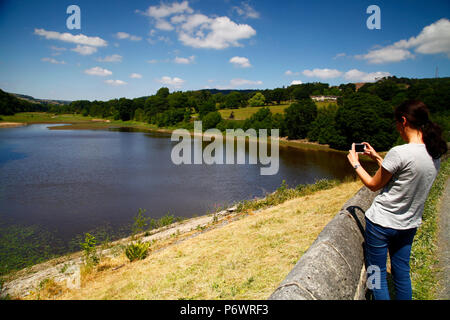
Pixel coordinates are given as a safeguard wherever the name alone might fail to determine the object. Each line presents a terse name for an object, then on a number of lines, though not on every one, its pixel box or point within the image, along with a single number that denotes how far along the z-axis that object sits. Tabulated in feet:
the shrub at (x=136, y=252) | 23.51
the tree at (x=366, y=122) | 123.34
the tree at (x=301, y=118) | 169.31
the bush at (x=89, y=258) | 22.98
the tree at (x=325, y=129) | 141.90
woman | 6.97
